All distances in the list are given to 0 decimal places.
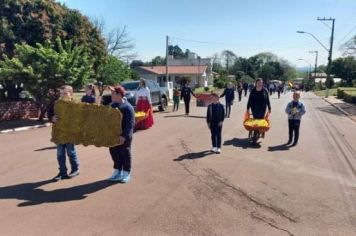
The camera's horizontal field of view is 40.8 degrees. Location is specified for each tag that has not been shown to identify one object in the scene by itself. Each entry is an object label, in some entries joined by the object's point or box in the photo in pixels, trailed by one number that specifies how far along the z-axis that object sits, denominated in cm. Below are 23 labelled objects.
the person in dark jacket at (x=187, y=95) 2380
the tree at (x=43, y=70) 1805
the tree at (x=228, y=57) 15171
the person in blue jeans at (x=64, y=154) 862
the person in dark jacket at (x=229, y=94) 2099
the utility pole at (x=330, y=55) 5247
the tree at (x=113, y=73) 3736
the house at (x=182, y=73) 9388
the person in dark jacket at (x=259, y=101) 1334
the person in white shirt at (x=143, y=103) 1666
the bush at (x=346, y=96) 3913
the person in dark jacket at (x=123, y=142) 828
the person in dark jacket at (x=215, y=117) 1142
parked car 1836
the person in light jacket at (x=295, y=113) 1329
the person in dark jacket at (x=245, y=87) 4991
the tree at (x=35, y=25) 2080
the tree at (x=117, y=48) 8262
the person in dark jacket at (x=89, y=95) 1095
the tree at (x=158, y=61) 13350
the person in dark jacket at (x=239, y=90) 3995
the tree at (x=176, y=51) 16488
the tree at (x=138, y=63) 12522
